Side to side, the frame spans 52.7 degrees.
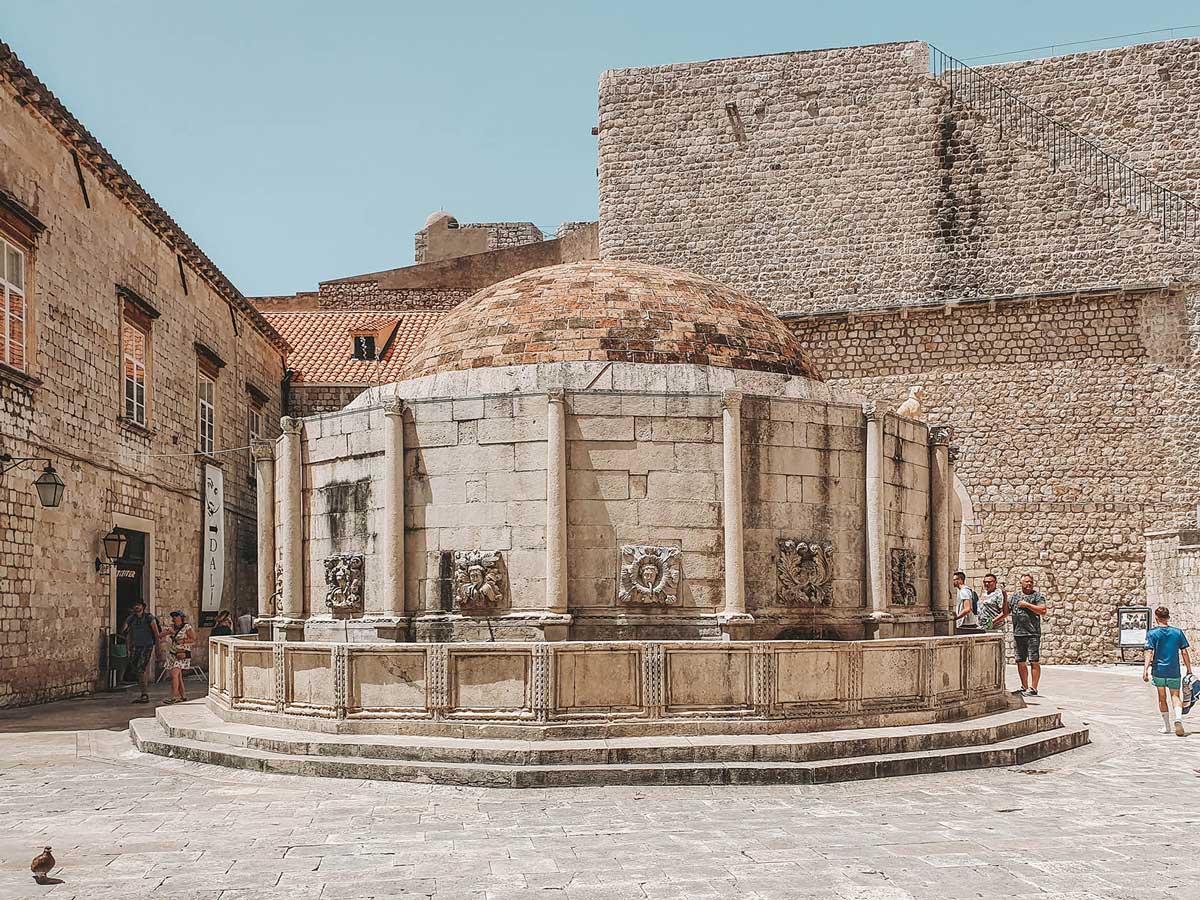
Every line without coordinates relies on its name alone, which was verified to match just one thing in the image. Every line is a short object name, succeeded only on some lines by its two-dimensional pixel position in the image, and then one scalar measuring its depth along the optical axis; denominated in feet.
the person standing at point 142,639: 53.62
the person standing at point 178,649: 49.37
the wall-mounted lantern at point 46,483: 49.14
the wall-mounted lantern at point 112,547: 59.06
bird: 20.70
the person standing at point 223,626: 59.32
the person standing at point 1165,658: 41.42
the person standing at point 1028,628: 49.70
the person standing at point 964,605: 54.01
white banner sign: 76.84
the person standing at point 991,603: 54.34
